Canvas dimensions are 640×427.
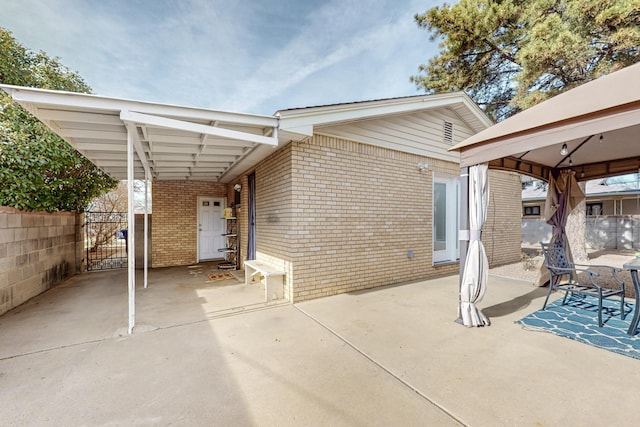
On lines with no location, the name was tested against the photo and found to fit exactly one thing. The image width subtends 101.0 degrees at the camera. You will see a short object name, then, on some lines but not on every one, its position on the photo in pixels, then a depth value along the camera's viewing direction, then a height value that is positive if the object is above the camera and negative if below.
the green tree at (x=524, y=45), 6.77 +5.13
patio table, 3.35 -1.13
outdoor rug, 3.15 -1.57
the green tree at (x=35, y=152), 4.84 +1.24
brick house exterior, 4.76 +0.35
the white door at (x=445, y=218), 7.06 -0.14
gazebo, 2.70 +0.99
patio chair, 3.86 -1.19
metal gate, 8.59 -1.13
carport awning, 3.09 +1.26
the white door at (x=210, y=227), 9.34 -0.49
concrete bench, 4.82 -1.28
